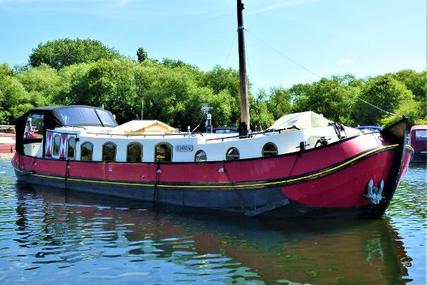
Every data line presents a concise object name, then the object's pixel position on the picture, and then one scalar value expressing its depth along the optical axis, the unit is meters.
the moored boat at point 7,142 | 56.00
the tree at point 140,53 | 137.38
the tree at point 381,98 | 69.31
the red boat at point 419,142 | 43.78
